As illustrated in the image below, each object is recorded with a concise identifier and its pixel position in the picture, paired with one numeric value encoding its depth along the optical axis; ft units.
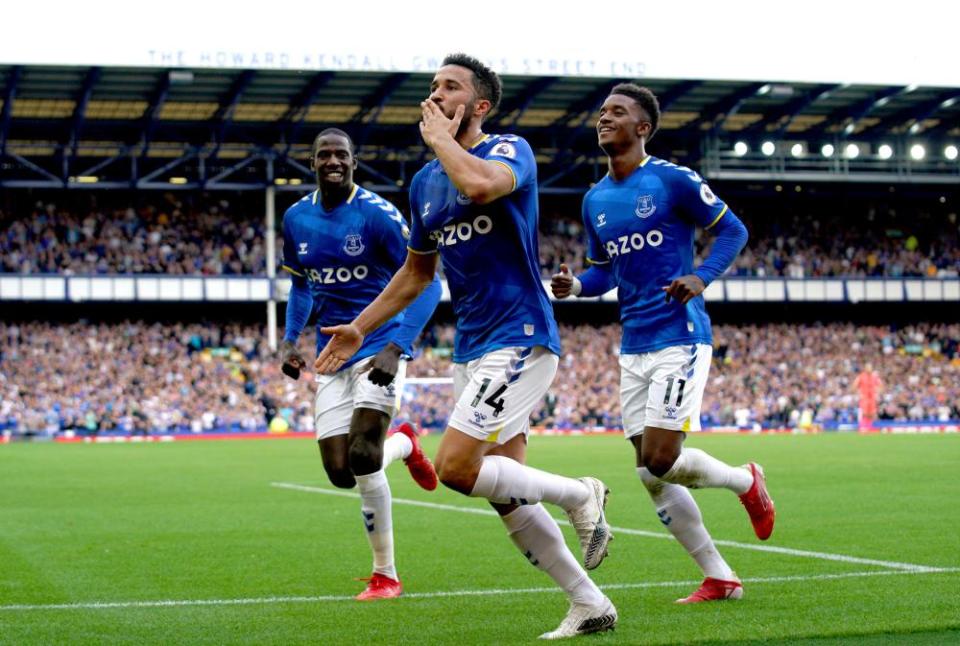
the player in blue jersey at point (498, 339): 19.85
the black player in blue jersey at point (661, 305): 24.43
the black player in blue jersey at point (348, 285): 27.96
